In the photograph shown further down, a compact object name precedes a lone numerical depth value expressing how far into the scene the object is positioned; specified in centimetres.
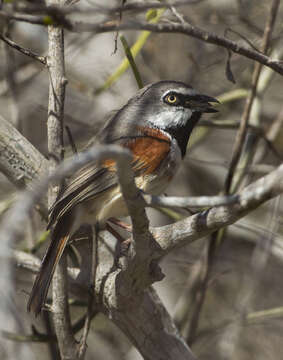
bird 737
